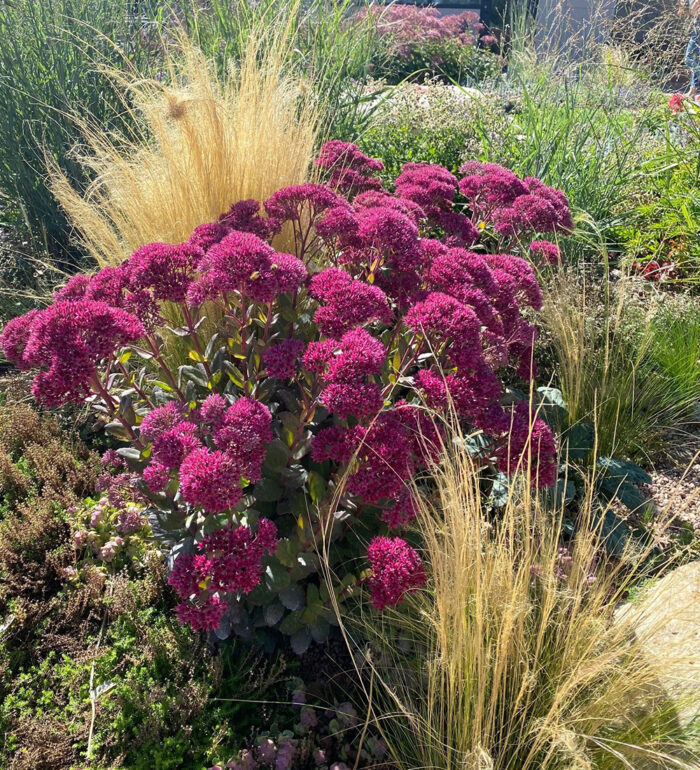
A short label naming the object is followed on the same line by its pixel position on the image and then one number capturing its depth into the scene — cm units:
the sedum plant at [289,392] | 153
